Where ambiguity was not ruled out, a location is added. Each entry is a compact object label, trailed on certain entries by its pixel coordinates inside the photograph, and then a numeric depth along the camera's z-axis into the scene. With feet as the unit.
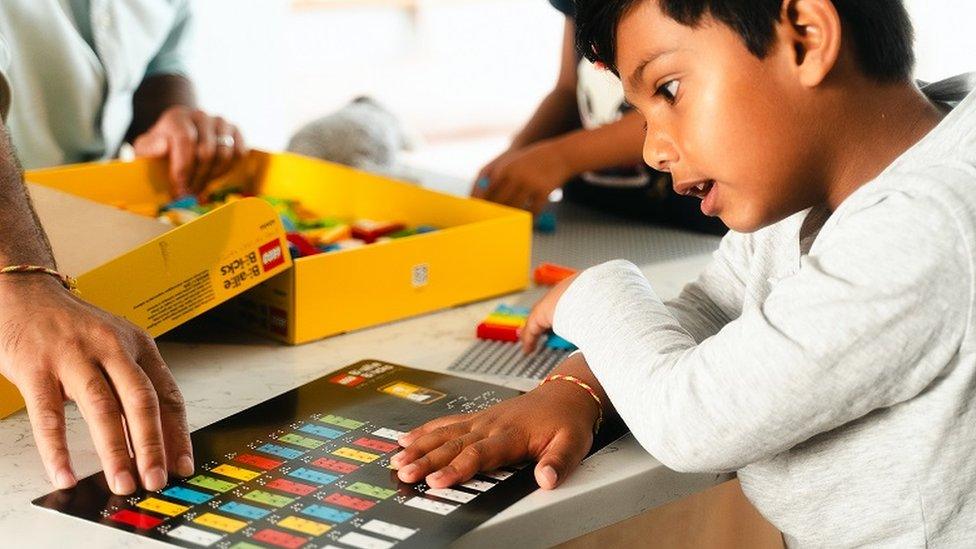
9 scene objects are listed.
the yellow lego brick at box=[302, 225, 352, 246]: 4.35
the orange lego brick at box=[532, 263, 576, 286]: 4.48
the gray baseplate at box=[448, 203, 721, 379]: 4.84
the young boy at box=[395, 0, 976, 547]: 2.47
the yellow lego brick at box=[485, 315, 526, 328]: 3.90
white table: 2.54
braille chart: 2.46
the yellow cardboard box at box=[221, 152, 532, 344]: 3.77
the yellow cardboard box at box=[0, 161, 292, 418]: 3.27
